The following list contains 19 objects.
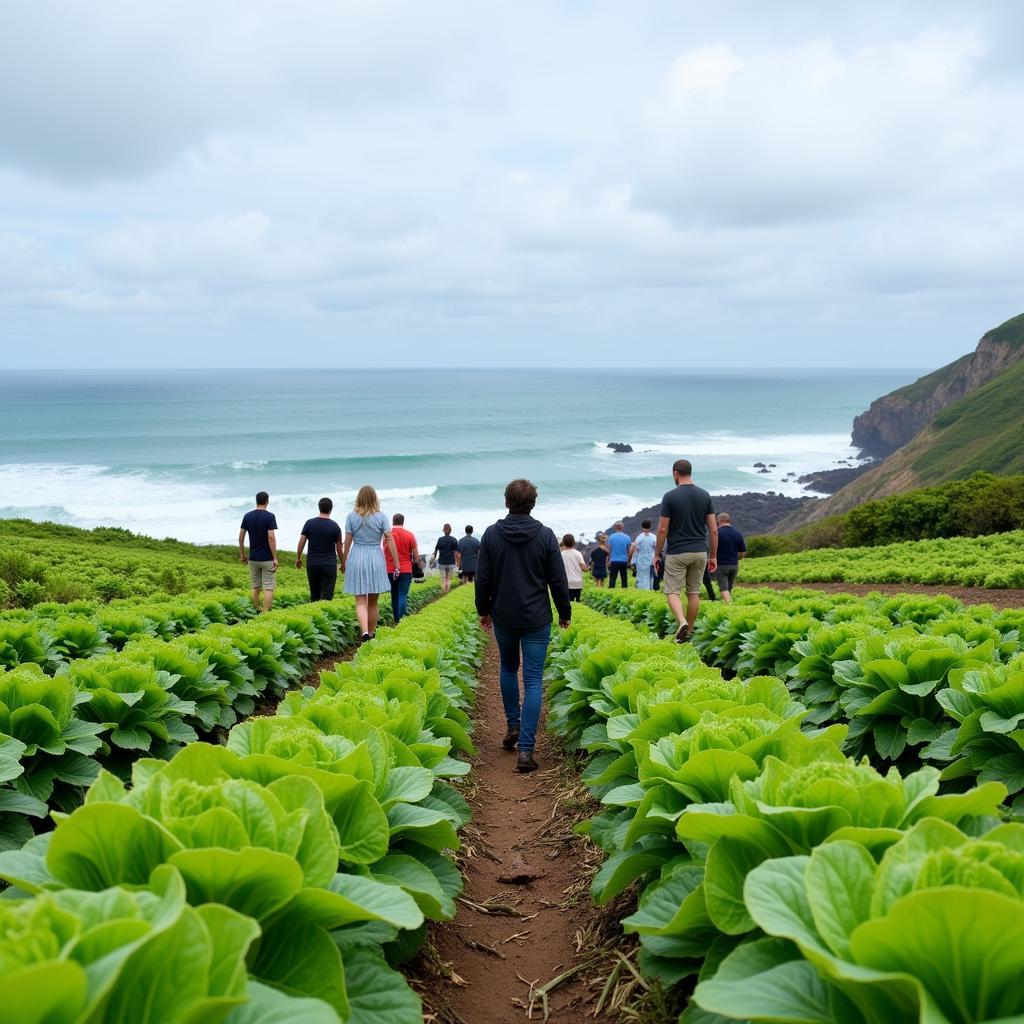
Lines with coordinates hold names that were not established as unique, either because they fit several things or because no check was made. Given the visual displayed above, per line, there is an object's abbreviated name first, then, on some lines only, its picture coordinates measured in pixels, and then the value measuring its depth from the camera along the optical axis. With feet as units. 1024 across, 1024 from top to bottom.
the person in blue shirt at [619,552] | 70.03
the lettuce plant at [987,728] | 13.35
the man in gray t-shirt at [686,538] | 33.63
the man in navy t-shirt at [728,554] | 45.11
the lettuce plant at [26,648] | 23.24
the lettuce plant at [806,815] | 7.65
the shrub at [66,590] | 47.39
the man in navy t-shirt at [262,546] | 41.11
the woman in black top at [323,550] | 40.57
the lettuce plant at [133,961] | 4.60
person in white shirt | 46.44
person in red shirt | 42.86
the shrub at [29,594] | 44.62
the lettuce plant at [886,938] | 5.27
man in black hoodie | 21.84
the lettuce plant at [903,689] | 16.03
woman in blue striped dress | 34.58
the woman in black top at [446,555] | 78.74
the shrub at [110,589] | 53.01
